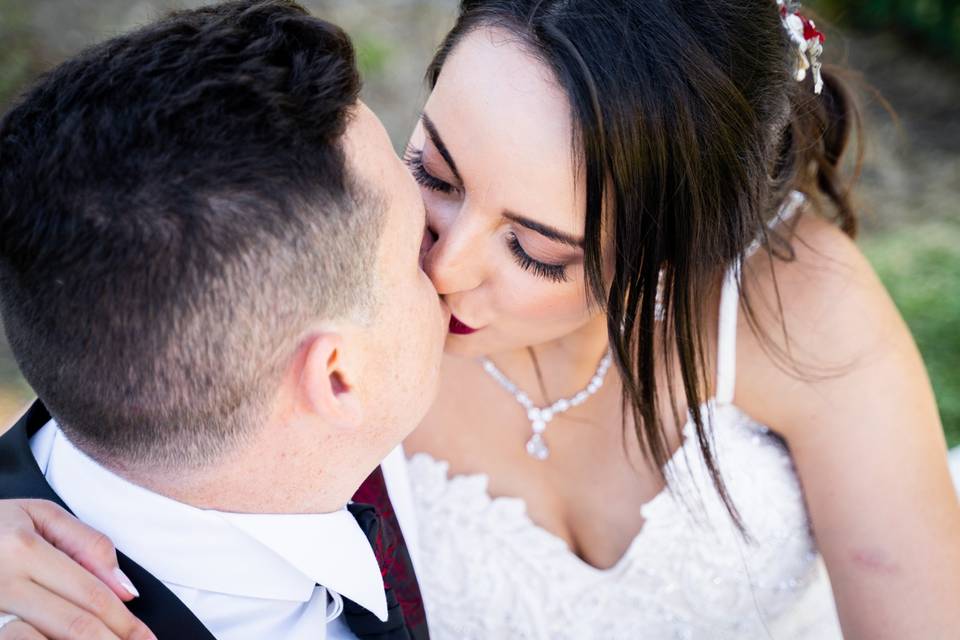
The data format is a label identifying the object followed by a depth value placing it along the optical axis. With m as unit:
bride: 0.62
